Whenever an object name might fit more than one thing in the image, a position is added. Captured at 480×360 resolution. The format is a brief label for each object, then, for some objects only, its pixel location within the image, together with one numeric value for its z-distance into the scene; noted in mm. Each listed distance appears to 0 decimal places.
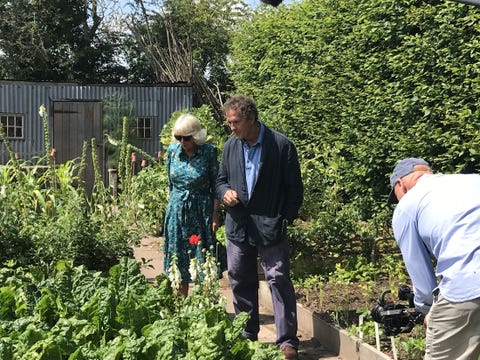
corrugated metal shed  18672
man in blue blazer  4621
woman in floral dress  5270
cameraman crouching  2867
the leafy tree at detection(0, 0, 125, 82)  29734
